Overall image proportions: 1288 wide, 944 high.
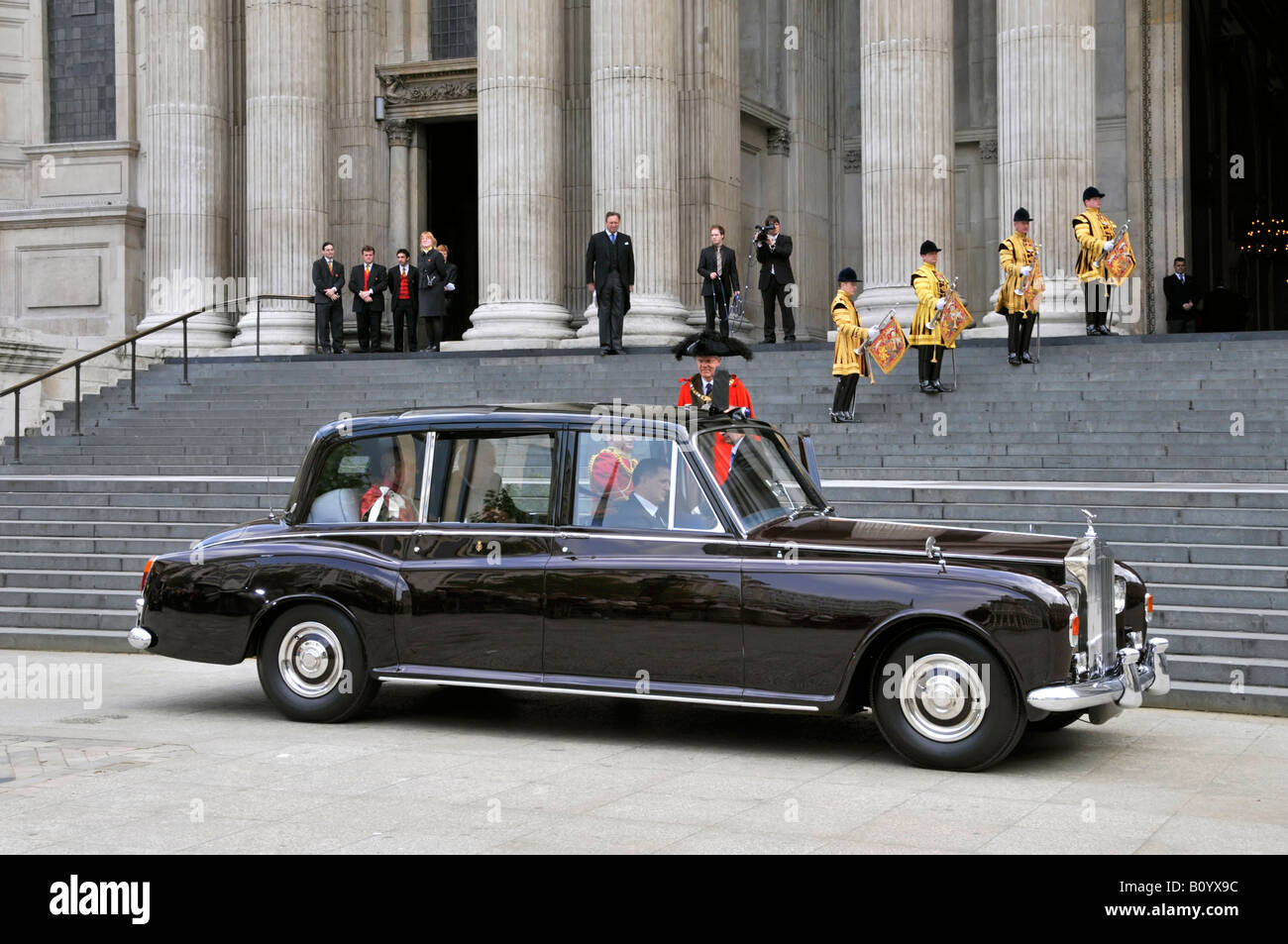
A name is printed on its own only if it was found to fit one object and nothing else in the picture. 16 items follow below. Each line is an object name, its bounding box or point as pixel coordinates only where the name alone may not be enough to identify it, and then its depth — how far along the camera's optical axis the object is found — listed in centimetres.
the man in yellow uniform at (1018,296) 1823
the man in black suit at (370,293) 2369
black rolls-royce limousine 778
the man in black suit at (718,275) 2127
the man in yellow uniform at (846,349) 1670
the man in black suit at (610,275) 2077
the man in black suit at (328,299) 2367
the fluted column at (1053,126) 2070
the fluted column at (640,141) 2259
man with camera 2189
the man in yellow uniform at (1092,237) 1909
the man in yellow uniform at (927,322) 1752
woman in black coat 2259
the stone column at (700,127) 2516
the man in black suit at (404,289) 2372
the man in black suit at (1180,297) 2512
